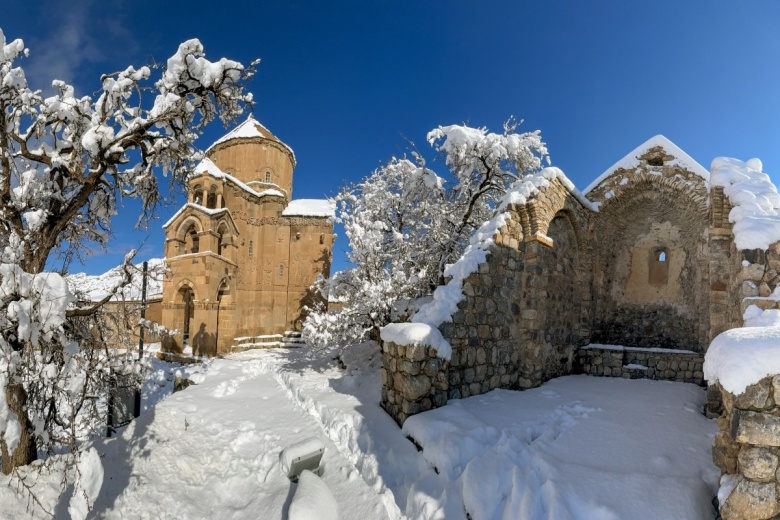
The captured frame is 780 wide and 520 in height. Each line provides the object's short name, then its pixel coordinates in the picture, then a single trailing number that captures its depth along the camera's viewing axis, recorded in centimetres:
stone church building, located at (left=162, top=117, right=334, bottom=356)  1452
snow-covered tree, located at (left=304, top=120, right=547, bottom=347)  948
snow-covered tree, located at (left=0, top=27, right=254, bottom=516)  331
